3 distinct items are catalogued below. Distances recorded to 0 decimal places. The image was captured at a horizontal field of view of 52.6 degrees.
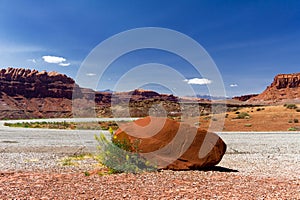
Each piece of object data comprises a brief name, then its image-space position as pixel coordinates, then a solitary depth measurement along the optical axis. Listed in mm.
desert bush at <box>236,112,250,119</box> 44616
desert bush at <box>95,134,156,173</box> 8594
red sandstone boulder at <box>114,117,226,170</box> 9273
